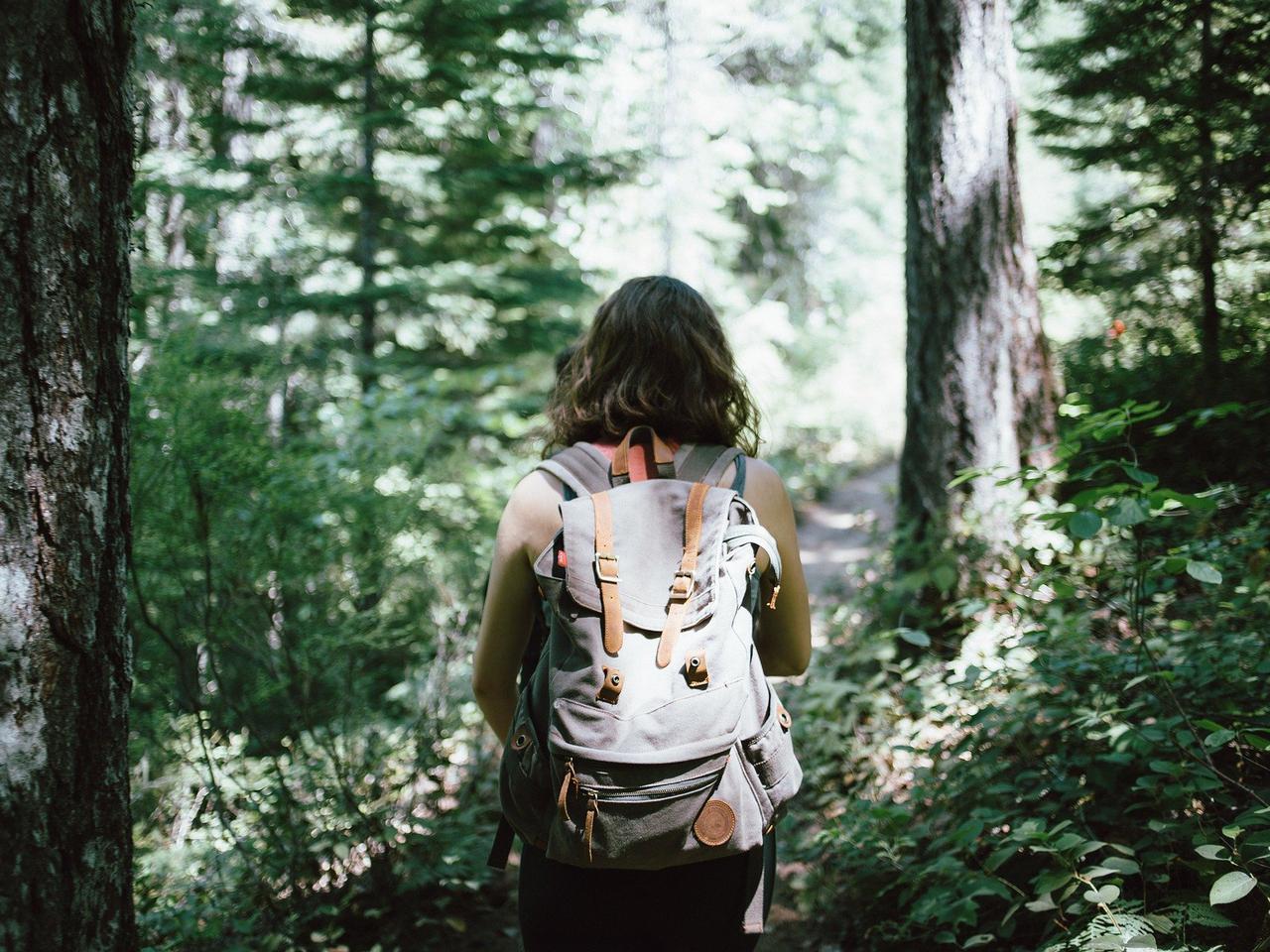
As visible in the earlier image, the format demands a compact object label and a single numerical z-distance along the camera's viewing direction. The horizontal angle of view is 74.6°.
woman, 1.64
